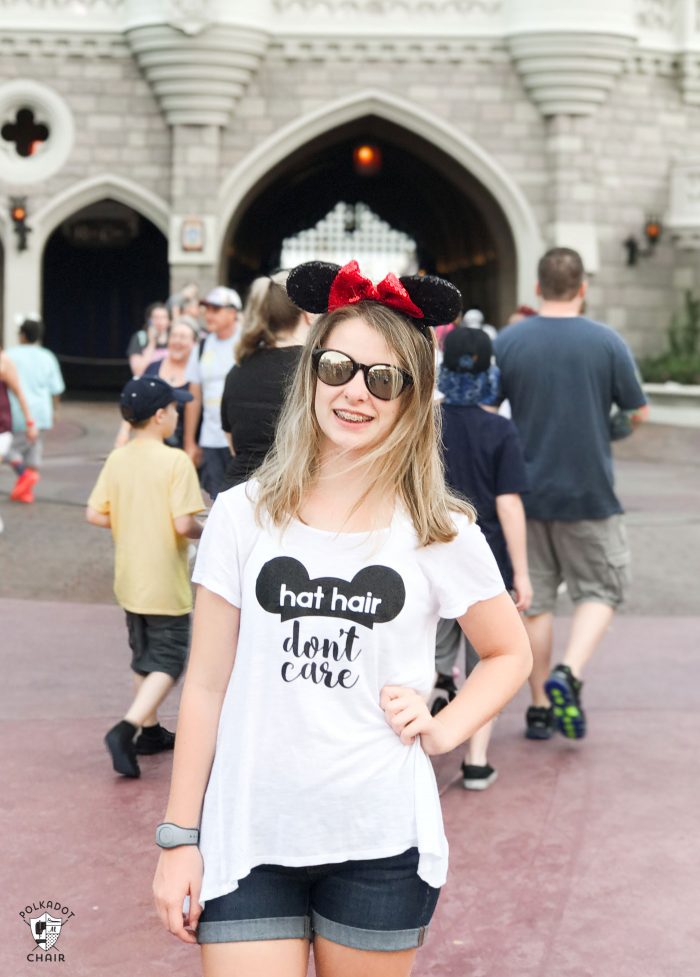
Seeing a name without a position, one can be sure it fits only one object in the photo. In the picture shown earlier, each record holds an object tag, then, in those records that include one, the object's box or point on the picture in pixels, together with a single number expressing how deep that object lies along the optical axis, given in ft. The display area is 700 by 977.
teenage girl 6.54
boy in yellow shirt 14.97
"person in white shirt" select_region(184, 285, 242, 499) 21.20
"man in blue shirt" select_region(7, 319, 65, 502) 33.06
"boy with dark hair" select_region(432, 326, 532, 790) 14.79
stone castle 59.06
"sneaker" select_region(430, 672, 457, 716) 16.22
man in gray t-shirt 16.20
